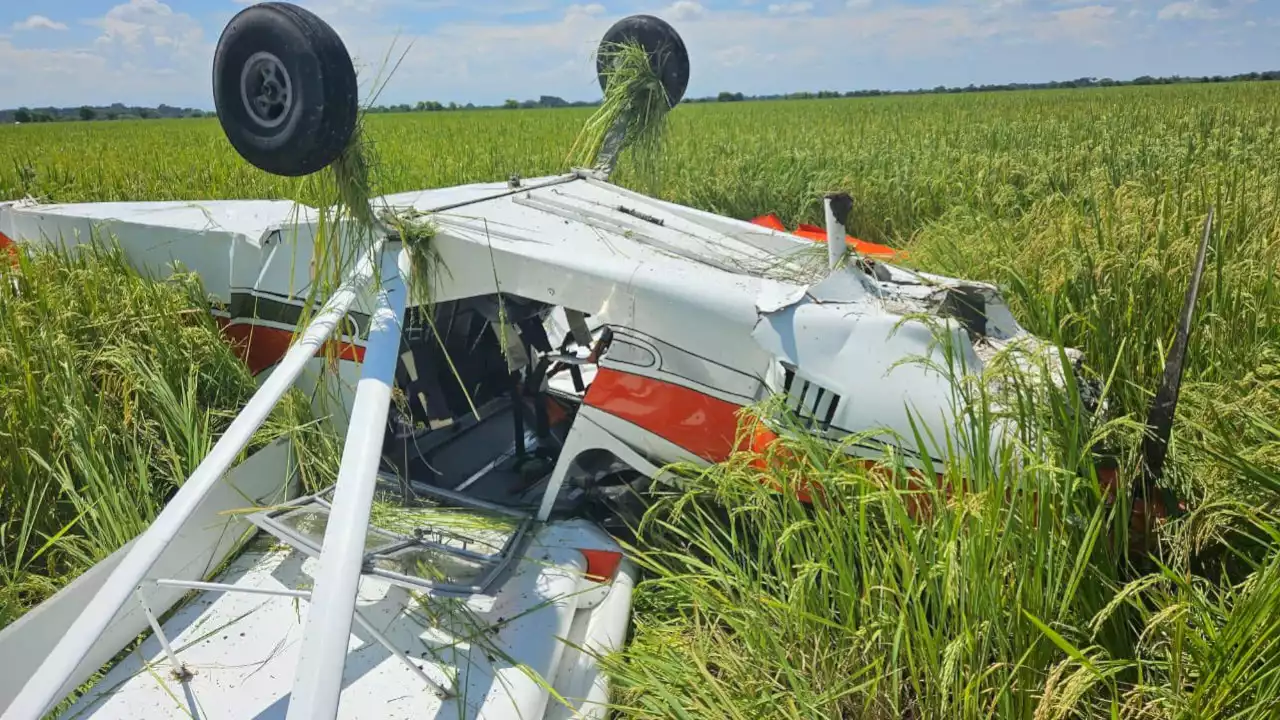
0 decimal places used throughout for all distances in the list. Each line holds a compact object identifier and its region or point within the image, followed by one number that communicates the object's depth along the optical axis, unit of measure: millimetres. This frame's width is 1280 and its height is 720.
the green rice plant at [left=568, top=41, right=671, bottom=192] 4078
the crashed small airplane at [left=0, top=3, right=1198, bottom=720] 2164
